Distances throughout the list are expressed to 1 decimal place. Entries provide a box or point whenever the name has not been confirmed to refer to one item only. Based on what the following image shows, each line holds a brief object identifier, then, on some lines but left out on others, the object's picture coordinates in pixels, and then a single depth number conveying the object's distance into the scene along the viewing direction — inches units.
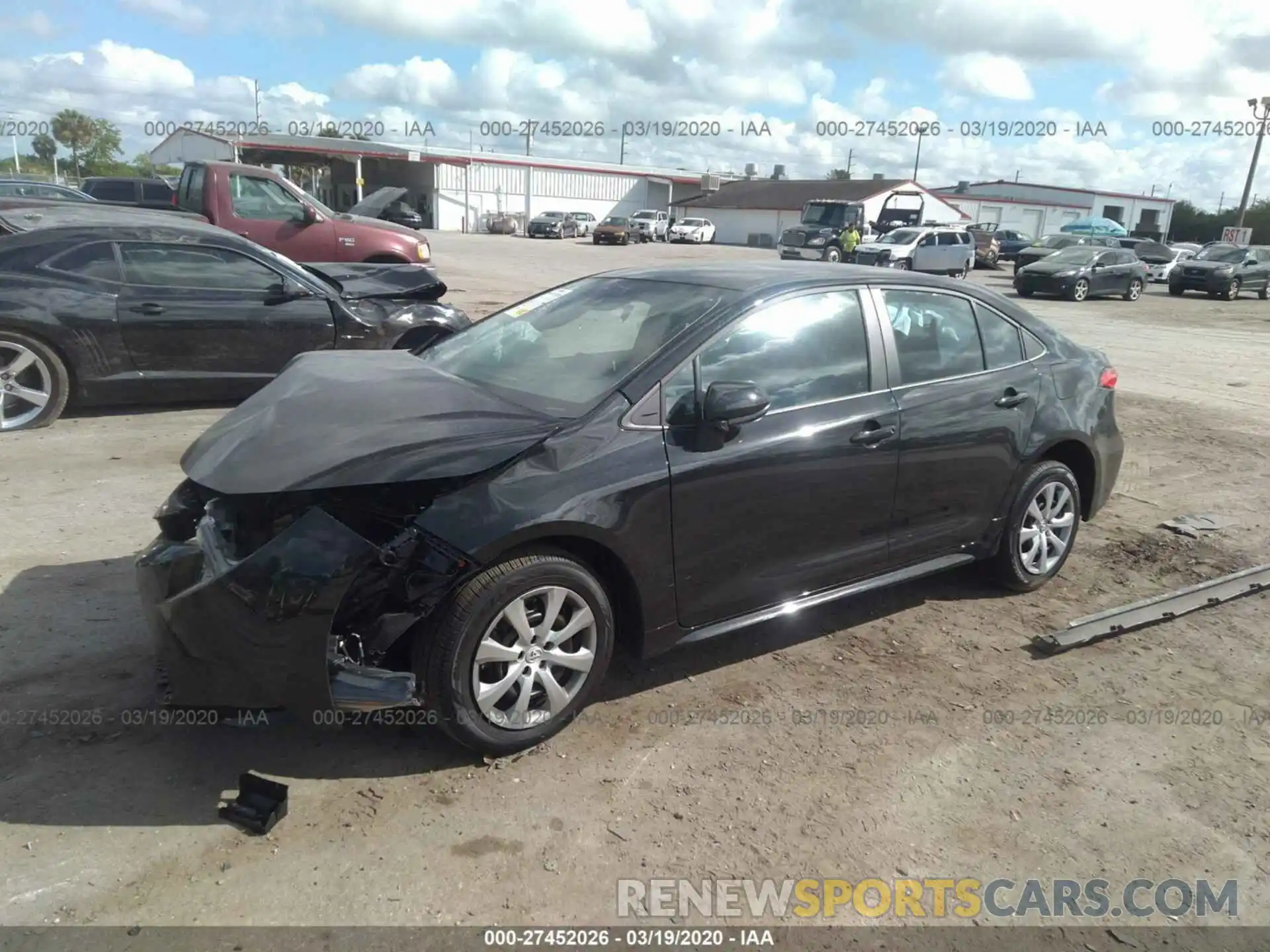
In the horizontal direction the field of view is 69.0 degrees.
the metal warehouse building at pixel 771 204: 2155.5
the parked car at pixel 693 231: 2059.5
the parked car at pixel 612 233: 1775.3
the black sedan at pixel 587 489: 116.1
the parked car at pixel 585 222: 2108.8
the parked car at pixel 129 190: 697.6
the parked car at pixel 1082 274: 954.7
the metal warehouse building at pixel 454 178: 1918.1
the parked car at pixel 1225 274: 1120.2
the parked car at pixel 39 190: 657.6
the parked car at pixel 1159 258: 1357.0
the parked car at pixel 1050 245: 1098.1
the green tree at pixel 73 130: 3198.8
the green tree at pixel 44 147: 3193.9
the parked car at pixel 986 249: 1485.0
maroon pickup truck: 463.5
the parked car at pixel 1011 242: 1658.5
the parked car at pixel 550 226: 1999.3
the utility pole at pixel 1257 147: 1596.9
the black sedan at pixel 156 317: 261.1
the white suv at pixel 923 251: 1122.0
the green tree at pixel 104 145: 3174.2
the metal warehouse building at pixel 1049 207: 2679.6
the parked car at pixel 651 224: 2003.0
